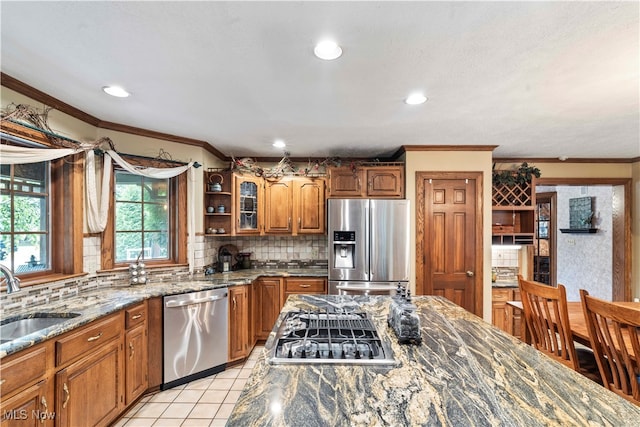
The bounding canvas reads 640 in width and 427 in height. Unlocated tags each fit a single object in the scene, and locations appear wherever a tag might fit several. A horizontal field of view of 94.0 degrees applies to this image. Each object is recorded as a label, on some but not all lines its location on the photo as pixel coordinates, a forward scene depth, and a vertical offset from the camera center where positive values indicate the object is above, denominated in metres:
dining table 1.87 -0.76
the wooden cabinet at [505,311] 3.73 -1.24
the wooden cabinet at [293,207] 3.95 +0.08
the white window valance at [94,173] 2.02 +0.38
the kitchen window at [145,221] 2.93 -0.08
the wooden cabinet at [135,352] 2.32 -1.13
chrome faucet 1.61 -0.37
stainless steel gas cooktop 1.24 -0.61
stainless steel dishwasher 2.70 -1.17
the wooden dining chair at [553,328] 1.87 -0.79
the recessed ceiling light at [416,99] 2.18 +0.86
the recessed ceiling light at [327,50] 1.55 +0.88
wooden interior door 3.55 -0.29
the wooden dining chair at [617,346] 1.47 -0.72
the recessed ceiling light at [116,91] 2.07 +0.87
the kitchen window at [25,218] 2.11 -0.03
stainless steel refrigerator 3.44 -0.33
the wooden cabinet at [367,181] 3.66 +0.39
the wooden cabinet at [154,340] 2.61 -1.12
